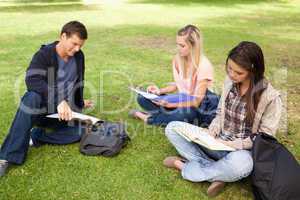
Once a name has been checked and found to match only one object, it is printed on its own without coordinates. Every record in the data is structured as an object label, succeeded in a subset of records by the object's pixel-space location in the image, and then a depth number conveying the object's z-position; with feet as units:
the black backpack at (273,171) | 11.34
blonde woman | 16.44
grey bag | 14.90
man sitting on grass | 13.55
